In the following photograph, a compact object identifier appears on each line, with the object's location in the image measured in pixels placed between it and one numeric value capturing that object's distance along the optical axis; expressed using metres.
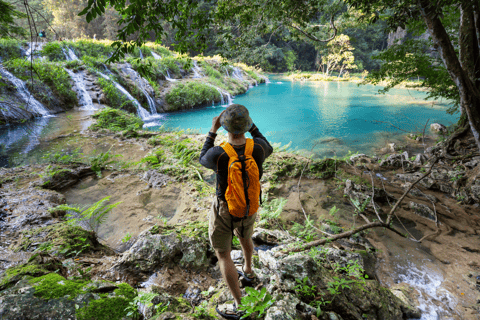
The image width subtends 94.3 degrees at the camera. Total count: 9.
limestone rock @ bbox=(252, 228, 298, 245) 3.26
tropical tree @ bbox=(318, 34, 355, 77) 33.03
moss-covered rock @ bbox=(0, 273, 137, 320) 1.45
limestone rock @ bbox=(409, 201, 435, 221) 4.33
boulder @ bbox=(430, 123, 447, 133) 11.07
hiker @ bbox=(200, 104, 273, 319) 1.95
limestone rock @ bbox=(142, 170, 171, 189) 5.02
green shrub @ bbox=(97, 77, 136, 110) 11.98
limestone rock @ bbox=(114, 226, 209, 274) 2.58
